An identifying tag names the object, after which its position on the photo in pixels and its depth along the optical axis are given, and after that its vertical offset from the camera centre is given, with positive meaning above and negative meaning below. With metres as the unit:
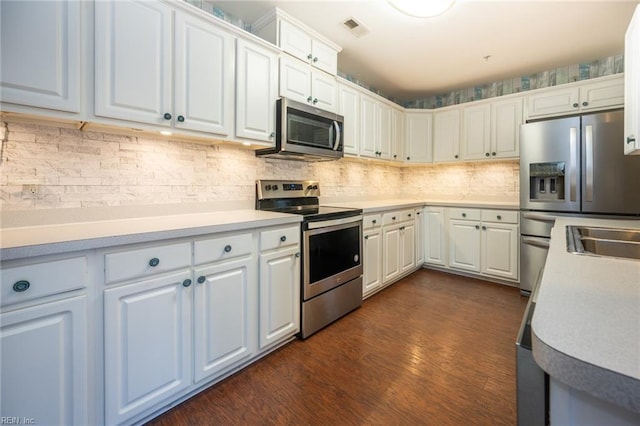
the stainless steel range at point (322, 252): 2.14 -0.33
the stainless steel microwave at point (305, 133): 2.23 +0.66
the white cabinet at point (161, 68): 1.45 +0.81
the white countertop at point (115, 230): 1.07 -0.09
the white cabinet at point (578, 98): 2.85 +1.20
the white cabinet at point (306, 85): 2.30 +1.09
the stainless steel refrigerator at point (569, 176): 2.50 +0.33
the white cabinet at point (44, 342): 1.02 -0.50
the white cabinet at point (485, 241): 3.22 -0.35
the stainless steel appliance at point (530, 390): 0.61 -0.38
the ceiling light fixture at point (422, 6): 1.68 +1.22
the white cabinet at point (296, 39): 2.26 +1.45
